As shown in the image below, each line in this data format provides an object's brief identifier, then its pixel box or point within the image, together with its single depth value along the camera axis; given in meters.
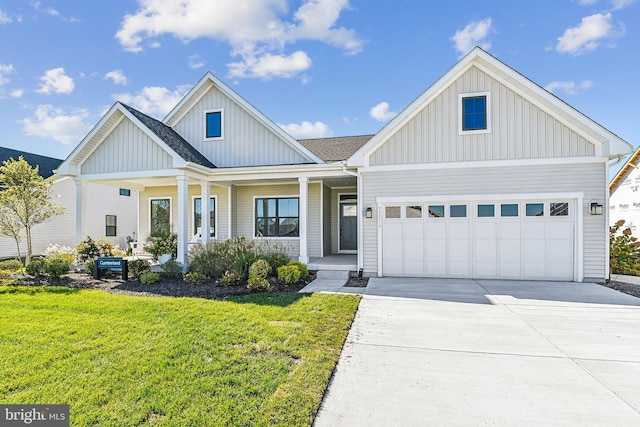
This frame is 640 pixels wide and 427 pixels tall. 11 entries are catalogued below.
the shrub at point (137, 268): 9.35
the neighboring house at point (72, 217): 16.75
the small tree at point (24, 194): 9.55
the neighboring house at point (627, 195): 15.42
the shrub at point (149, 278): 8.59
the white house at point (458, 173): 8.57
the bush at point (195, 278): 8.63
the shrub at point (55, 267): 8.92
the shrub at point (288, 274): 8.45
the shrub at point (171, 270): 9.47
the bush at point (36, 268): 9.16
